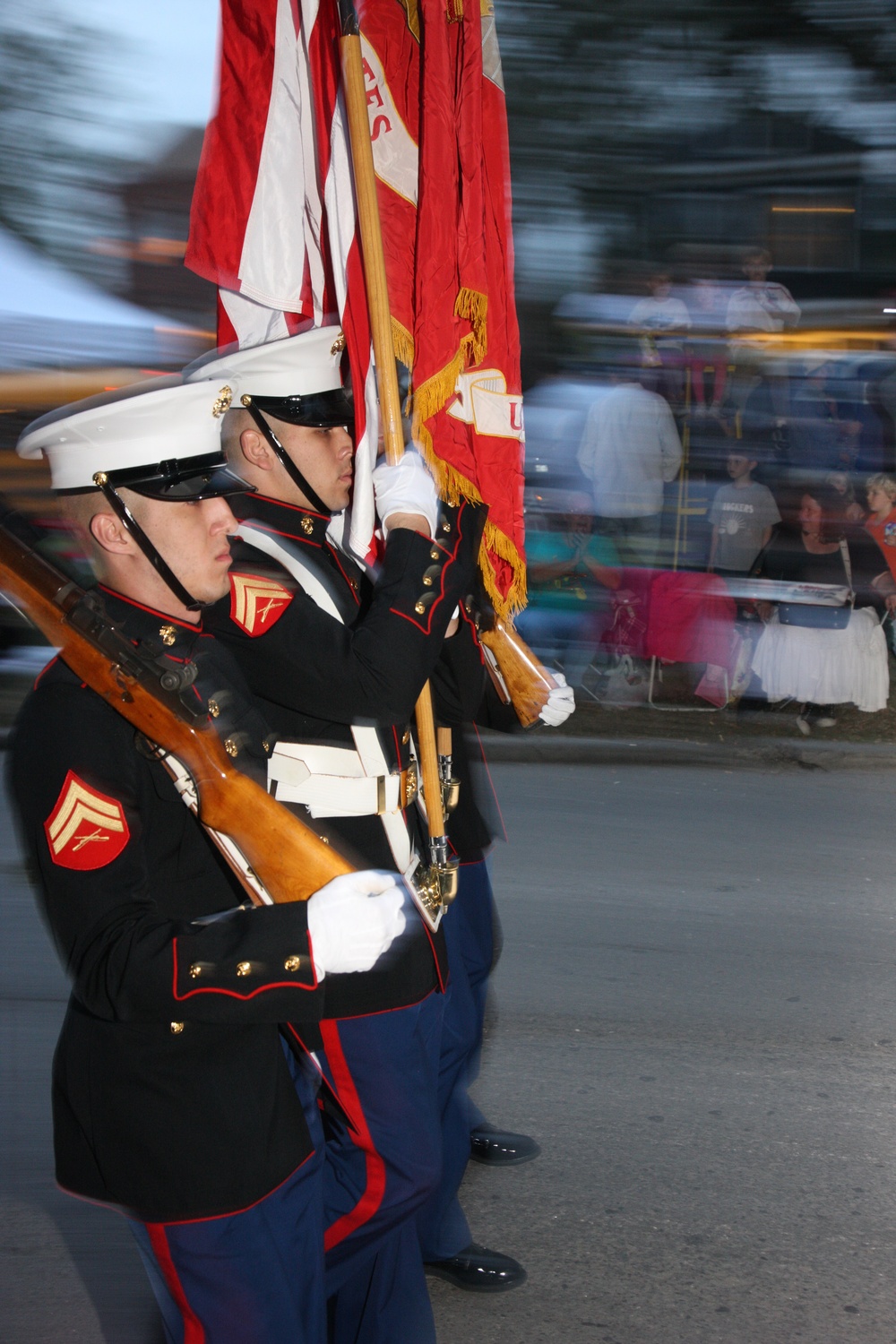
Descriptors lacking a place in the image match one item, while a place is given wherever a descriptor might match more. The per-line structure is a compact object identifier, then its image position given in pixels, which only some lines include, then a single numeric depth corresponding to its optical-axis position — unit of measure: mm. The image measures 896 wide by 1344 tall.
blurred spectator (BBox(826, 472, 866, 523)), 15562
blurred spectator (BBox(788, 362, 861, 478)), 15844
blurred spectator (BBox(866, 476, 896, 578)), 15336
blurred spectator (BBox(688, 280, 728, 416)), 16125
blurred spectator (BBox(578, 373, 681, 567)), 16000
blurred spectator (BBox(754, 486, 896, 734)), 15062
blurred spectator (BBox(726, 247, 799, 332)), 16078
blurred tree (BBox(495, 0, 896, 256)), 16094
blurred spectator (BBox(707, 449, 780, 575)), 15695
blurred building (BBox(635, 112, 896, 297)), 16453
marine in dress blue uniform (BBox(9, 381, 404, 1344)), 3223
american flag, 5180
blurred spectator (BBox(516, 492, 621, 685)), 16141
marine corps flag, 5309
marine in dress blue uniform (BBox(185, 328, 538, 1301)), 4324
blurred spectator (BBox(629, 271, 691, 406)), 16203
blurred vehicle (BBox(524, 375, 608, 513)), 16469
